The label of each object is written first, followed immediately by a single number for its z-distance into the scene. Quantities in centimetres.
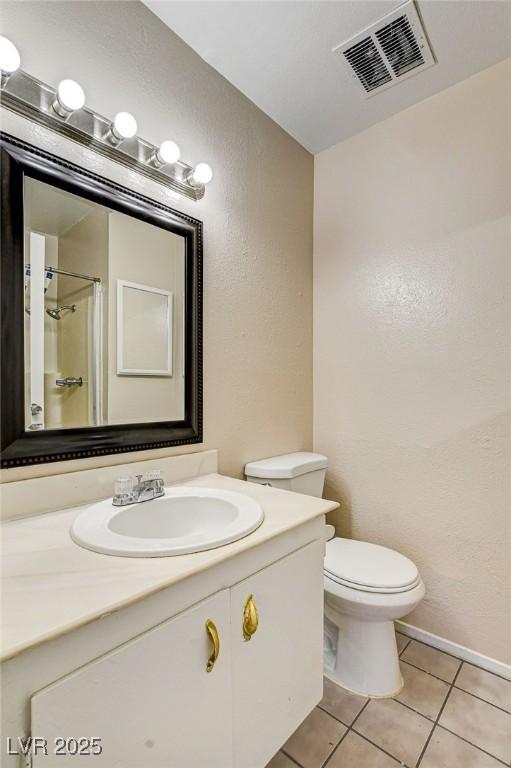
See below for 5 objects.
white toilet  131
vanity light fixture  93
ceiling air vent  131
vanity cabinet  61
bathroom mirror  96
